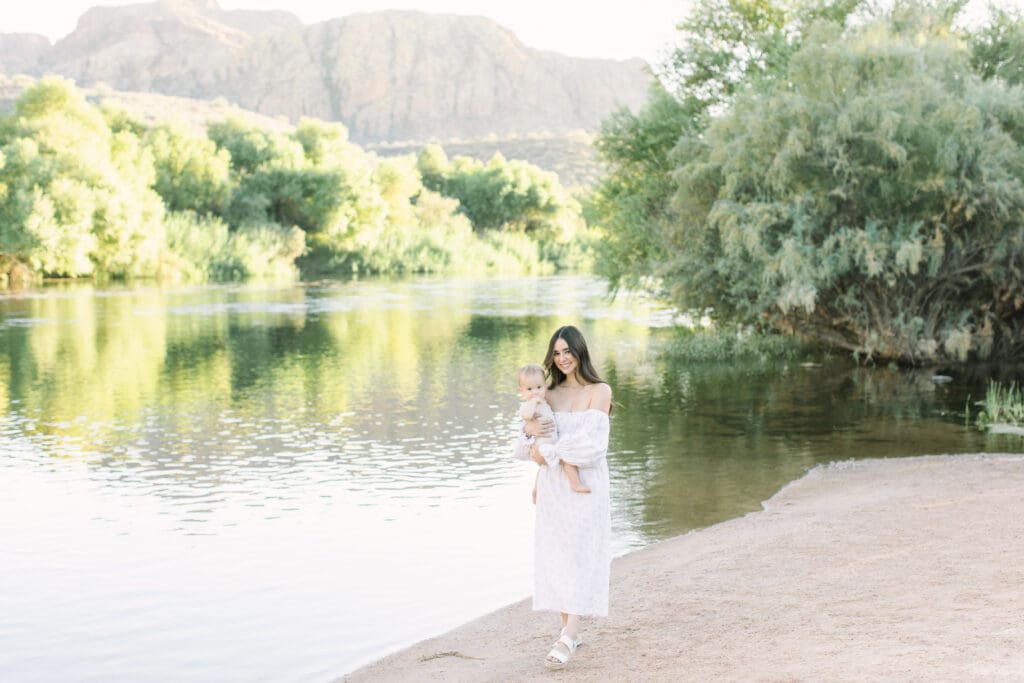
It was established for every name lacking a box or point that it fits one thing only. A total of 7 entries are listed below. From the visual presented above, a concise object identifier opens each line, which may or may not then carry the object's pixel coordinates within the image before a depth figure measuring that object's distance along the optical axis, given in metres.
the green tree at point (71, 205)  53.50
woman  6.83
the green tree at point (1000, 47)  26.89
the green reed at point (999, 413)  17.73
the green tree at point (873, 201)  22.39
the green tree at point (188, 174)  71.50
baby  6.70
